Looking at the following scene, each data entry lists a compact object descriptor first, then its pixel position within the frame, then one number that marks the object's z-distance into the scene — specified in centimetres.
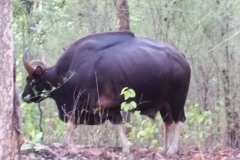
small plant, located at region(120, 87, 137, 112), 1927
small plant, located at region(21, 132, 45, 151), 1400
